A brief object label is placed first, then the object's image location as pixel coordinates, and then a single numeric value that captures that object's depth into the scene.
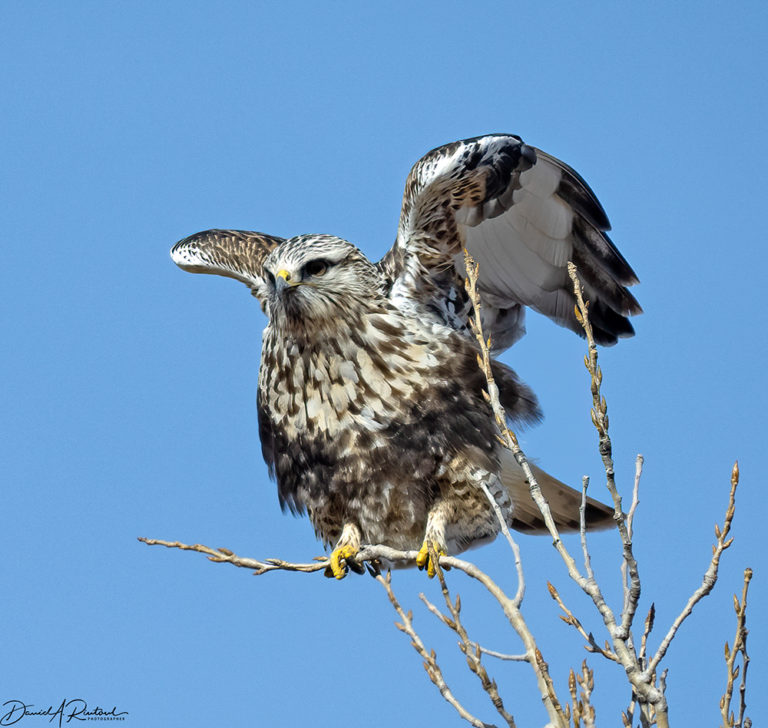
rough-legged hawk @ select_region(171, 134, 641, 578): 11.61
